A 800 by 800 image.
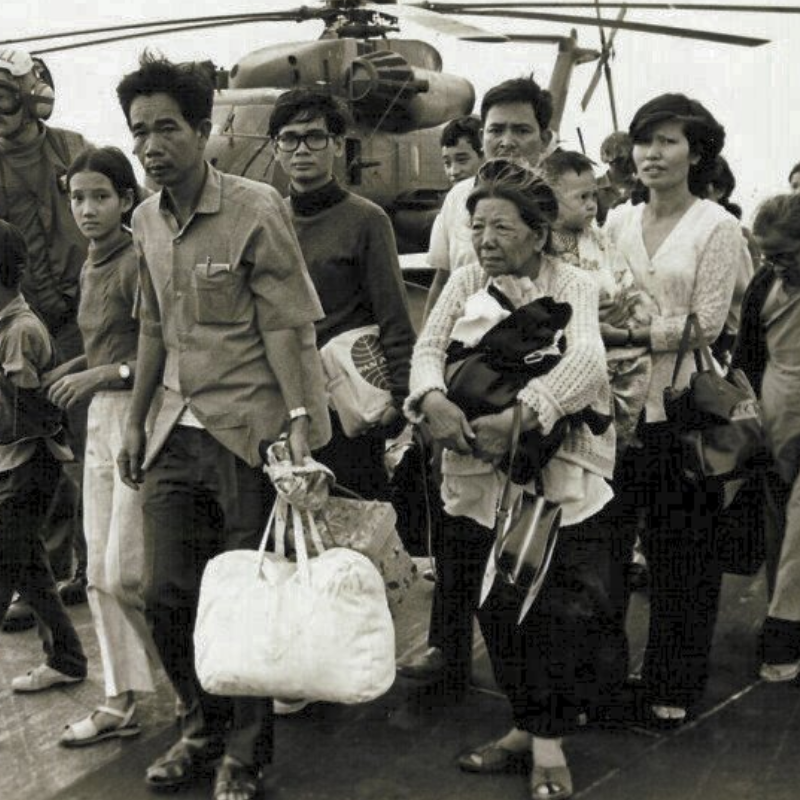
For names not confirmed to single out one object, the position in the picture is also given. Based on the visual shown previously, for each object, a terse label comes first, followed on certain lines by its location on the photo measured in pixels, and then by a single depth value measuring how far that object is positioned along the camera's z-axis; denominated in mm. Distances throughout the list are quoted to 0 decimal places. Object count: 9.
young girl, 3885
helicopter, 11141
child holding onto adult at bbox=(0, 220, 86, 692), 4398
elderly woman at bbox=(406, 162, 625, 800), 3287
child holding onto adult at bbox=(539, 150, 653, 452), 3701
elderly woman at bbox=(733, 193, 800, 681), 4051
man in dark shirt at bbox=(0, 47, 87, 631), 5492
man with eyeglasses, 4098
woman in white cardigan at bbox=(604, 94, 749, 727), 3742
